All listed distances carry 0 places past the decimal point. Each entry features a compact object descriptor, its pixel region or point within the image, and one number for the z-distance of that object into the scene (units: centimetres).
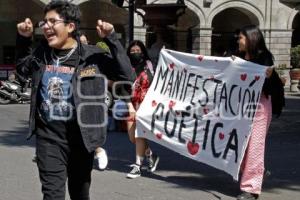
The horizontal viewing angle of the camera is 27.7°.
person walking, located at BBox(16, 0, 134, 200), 408
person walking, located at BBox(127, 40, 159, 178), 739
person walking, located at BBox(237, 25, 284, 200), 601
